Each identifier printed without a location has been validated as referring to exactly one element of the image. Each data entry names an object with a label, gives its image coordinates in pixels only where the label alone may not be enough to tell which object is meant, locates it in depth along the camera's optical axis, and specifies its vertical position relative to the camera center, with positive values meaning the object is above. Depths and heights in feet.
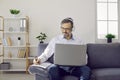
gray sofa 10.36 -0.70
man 8.45 -0.74
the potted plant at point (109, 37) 17.53 +0.36
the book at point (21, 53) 17.22 -0.91
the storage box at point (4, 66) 16.74 -1.83
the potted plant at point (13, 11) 16.88 +2.34
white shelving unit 17.17 -0.02
